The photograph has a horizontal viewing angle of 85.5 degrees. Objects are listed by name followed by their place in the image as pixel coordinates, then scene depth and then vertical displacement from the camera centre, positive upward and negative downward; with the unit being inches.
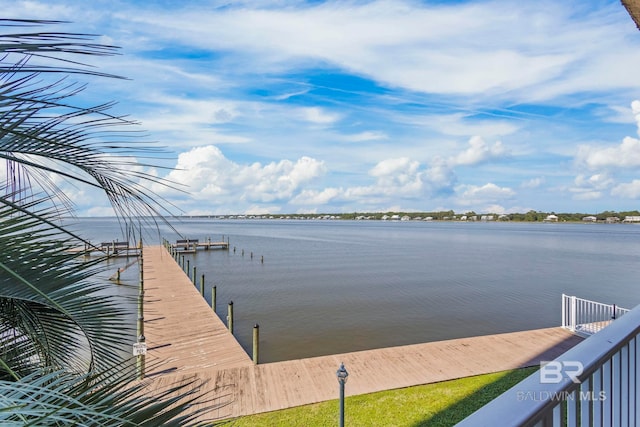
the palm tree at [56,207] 34.3 +1.0
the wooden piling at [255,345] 306.5 -118.9
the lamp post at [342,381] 199.6 -97.0
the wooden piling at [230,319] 407.1 -124.2
